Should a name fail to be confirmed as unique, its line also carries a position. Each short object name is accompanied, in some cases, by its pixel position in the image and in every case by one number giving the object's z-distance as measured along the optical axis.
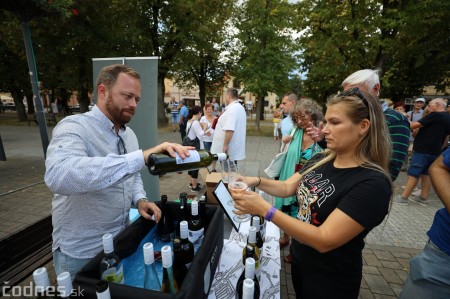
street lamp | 4.15
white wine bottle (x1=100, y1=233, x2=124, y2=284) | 1.09
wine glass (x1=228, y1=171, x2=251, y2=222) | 1.39
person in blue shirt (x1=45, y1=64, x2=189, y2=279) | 1.24
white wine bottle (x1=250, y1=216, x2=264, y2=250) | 1.84
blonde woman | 1.22
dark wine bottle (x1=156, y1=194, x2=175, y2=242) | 1.67
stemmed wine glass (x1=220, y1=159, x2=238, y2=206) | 1.53
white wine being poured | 1.41
